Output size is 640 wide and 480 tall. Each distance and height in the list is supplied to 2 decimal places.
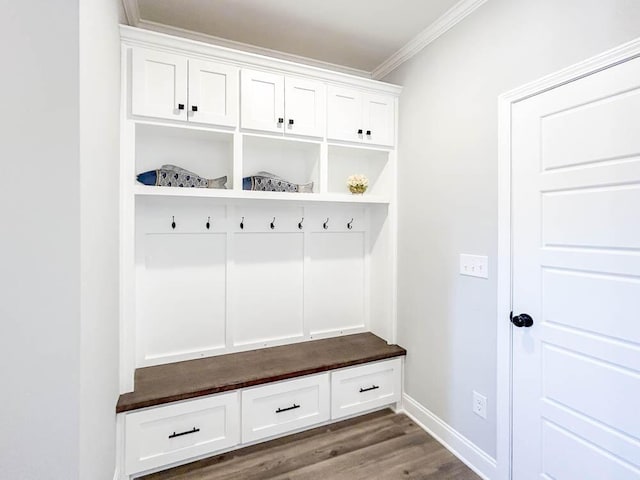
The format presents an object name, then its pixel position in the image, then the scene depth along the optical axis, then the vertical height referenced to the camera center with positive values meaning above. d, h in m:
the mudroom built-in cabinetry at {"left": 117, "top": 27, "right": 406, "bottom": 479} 1.81 -0.09
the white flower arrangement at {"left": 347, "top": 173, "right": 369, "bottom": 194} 2.43 +0.43
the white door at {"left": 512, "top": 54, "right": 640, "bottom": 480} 1.24 -0.17
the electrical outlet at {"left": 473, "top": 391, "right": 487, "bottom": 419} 1.82 -0.97
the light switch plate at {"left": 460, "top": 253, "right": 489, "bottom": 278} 1.81 -0.15
